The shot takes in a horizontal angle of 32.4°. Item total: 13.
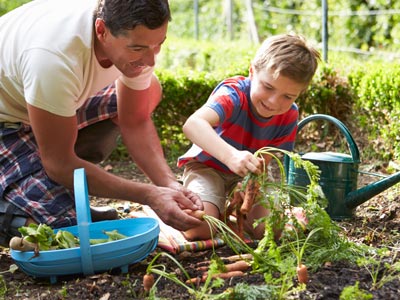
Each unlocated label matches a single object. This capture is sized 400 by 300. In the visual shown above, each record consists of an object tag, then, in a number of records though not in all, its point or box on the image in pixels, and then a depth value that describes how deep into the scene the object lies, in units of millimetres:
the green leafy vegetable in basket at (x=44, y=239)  2656
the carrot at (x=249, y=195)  2840
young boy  3230
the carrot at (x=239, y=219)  3062
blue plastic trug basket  2613
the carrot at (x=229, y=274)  2580
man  2820
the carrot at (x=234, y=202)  3045
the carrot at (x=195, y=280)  2605
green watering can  3535
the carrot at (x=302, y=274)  2422
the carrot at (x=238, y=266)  2664
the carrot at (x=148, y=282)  2459
